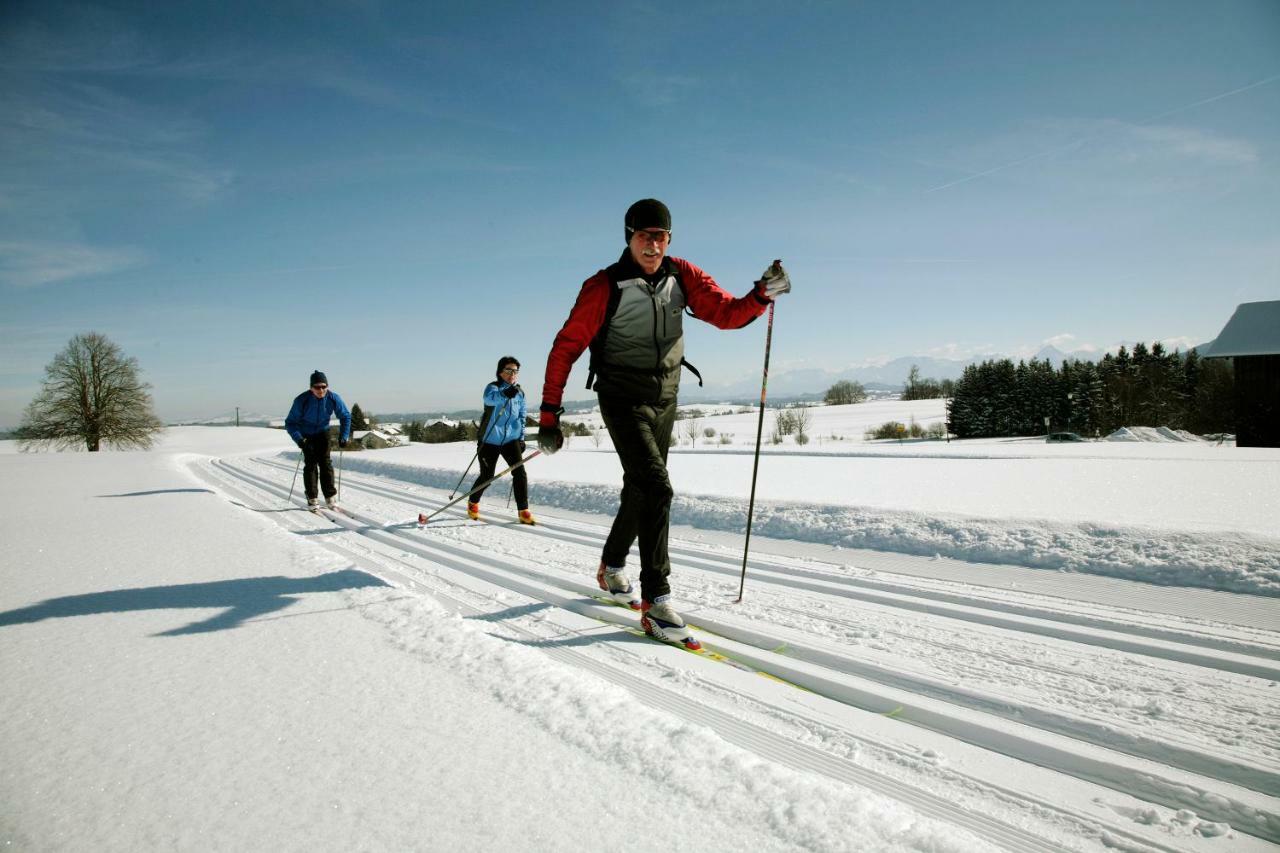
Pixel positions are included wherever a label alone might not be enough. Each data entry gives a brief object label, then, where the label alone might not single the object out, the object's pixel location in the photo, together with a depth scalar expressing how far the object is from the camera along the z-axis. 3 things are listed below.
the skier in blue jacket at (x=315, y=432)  8.32
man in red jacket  3.13
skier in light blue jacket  7.47
